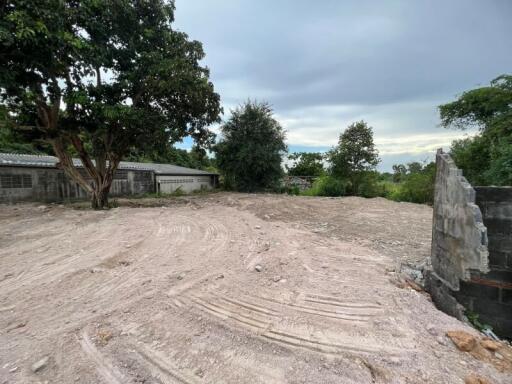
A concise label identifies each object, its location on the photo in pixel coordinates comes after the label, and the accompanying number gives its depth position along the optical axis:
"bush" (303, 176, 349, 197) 15.27
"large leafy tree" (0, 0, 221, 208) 6.14
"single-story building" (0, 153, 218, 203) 10.40
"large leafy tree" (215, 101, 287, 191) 15.82
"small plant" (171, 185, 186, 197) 15.84
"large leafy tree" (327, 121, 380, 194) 14.13
